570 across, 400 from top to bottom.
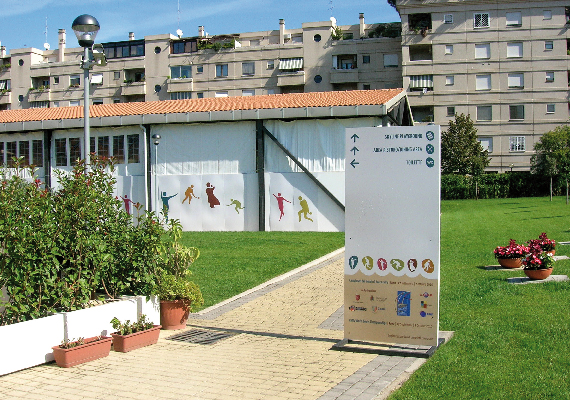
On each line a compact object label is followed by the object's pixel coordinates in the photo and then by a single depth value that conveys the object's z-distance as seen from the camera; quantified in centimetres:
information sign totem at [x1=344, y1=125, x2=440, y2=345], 758
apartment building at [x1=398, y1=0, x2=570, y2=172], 5712
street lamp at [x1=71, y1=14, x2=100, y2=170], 1167
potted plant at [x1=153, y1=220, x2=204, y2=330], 918
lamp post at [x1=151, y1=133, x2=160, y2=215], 2838
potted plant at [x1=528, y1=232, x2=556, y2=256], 1264
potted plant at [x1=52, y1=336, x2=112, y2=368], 735
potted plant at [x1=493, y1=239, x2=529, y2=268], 1366
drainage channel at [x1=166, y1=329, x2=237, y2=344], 864
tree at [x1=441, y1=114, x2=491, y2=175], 5347
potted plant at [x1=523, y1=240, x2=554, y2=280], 1190
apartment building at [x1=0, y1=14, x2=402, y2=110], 6388
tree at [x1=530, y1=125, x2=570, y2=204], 4686
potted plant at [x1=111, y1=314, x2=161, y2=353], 801
